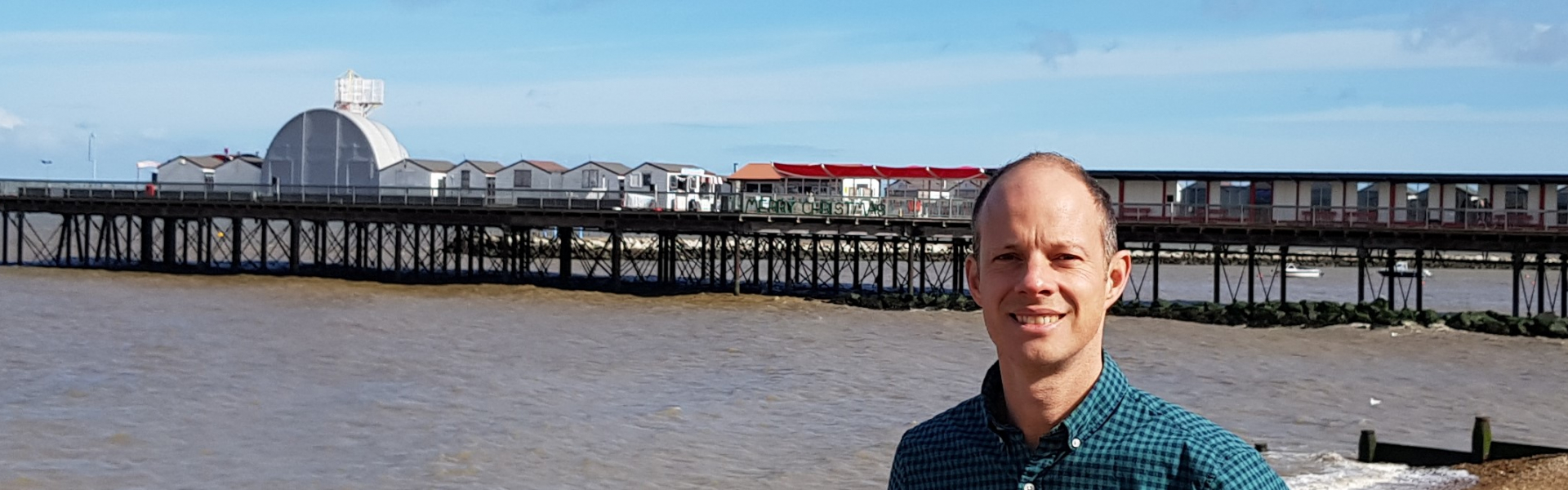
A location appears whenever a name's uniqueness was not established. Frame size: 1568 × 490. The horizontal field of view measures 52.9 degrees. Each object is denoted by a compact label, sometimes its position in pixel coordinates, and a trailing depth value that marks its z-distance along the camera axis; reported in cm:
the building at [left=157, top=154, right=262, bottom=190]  7319
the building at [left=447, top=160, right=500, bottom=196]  6981
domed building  7081
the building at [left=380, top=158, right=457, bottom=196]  6881
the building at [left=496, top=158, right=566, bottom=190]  6919
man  260
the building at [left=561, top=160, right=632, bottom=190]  6912
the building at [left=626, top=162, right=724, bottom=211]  6619
